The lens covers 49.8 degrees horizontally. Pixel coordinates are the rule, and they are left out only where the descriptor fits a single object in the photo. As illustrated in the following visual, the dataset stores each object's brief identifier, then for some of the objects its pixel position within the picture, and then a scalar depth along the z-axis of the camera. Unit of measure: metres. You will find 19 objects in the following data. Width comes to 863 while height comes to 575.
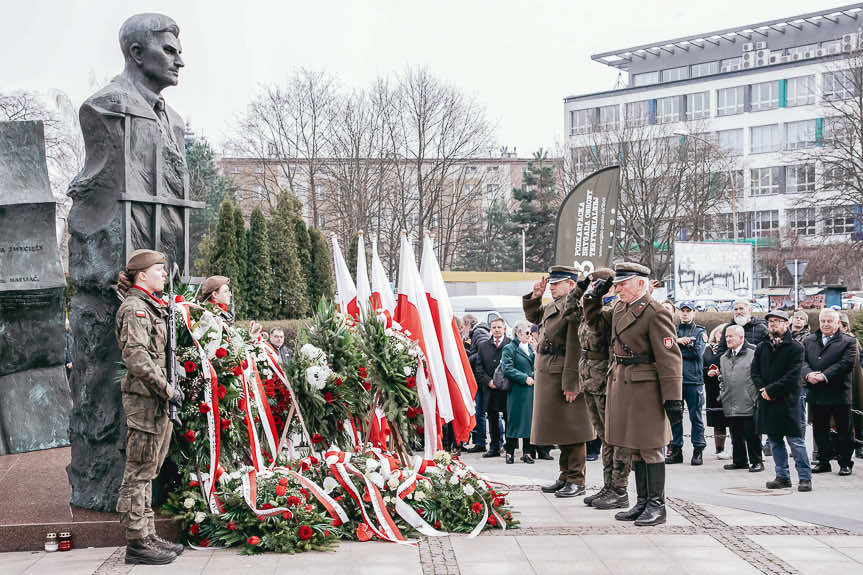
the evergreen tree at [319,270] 25.95
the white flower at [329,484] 7.12
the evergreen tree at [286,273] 24.81
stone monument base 6.63
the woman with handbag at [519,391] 11.86
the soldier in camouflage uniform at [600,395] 8.25
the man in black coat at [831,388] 10.29
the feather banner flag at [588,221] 14.56
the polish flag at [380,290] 9.41
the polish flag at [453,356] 8.31
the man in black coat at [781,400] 9.41
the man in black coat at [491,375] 12.59
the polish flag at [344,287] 10.02
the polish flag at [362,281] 9.93
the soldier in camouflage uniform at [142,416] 6.02
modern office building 62.84
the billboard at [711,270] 26.92
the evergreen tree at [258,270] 24.27
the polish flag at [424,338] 8.13
